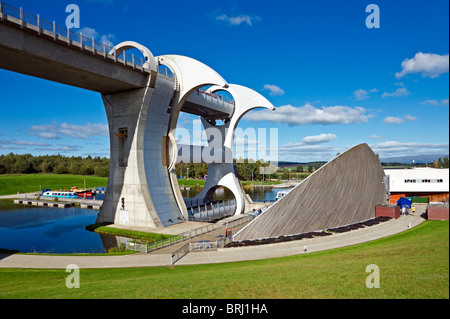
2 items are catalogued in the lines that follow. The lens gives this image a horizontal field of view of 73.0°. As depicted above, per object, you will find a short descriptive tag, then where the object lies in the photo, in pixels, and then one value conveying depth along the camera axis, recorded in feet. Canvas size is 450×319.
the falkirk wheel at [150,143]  94.99
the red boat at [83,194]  208.44
